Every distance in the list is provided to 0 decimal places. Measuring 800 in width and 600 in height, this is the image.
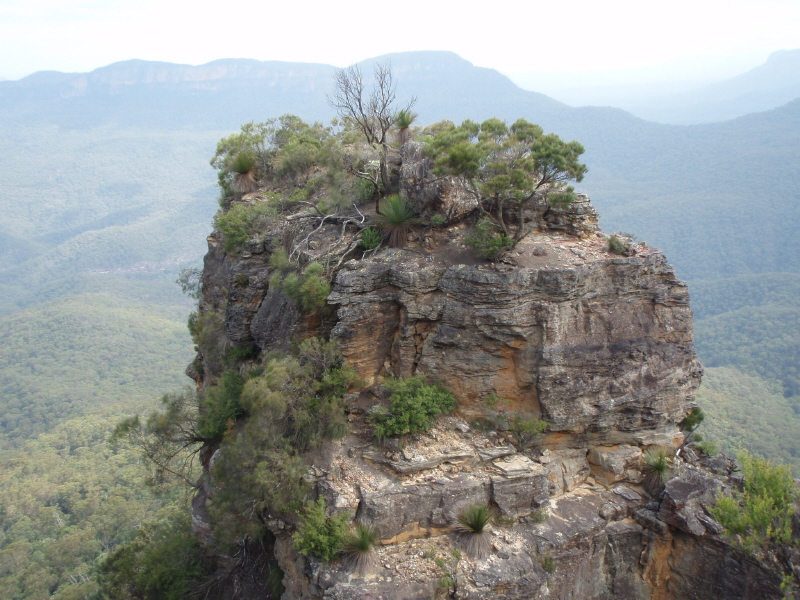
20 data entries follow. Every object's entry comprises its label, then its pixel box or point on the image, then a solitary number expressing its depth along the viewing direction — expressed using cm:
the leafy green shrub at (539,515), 1467
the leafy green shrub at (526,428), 1531
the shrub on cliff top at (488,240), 1555
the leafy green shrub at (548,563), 1409
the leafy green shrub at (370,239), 1788
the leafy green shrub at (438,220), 1678
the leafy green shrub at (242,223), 2114
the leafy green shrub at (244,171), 2512
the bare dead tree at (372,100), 1914
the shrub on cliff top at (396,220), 1728
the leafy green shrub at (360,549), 1320
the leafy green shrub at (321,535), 1336
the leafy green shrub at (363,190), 1991
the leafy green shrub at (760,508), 1379
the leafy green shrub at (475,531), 1373
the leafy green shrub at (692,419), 1783
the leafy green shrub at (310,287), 1625
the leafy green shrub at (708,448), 1777
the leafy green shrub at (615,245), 1648
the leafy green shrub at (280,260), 1822
